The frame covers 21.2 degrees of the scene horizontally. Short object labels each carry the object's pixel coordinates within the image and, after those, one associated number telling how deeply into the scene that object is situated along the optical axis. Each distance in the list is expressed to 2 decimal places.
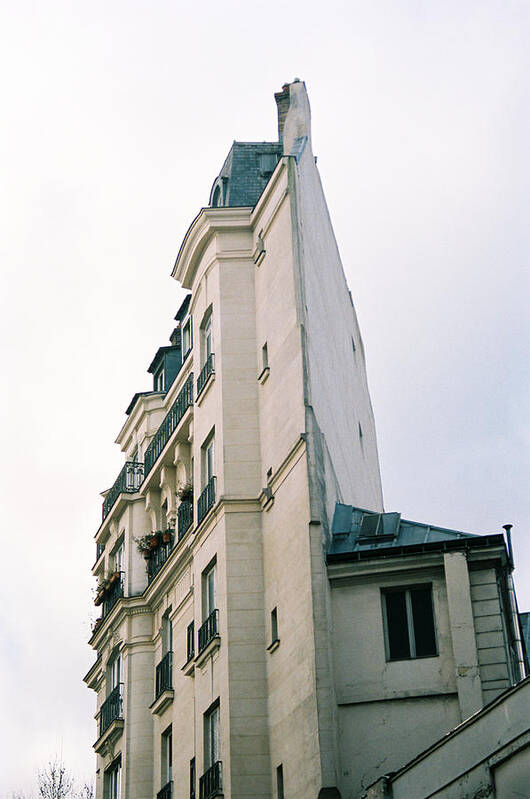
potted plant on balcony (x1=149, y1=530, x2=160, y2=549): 40.81
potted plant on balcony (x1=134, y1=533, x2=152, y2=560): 41.25
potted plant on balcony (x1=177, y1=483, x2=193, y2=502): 38.75
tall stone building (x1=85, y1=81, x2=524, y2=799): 29.17
